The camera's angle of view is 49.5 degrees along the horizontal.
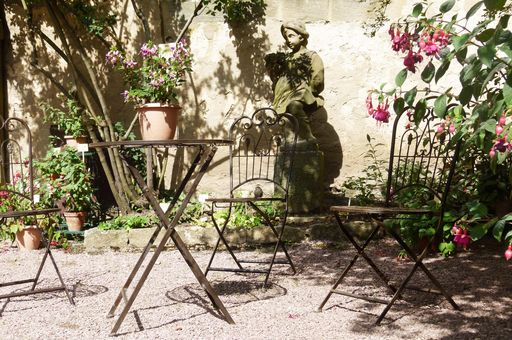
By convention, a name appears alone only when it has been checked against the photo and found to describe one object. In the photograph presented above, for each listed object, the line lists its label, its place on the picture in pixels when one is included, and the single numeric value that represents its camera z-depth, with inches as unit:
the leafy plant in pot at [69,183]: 218.5
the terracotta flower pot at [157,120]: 227.5
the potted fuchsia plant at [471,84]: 68.3
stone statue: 223.0
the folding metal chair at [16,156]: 237.6
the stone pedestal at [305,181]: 212.7
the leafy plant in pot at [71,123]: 241.8
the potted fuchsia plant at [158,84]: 225.5
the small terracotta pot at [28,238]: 207.8
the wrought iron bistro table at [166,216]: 108.0
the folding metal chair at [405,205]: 113.8
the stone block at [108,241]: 201.0
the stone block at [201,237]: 201.0
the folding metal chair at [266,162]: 215.2
